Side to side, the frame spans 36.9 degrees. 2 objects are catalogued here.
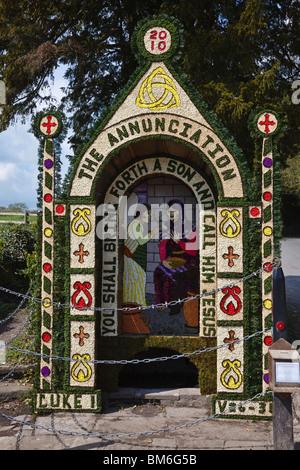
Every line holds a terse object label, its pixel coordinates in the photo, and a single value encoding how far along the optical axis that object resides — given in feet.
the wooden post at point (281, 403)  14.70
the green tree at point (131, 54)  32.50
